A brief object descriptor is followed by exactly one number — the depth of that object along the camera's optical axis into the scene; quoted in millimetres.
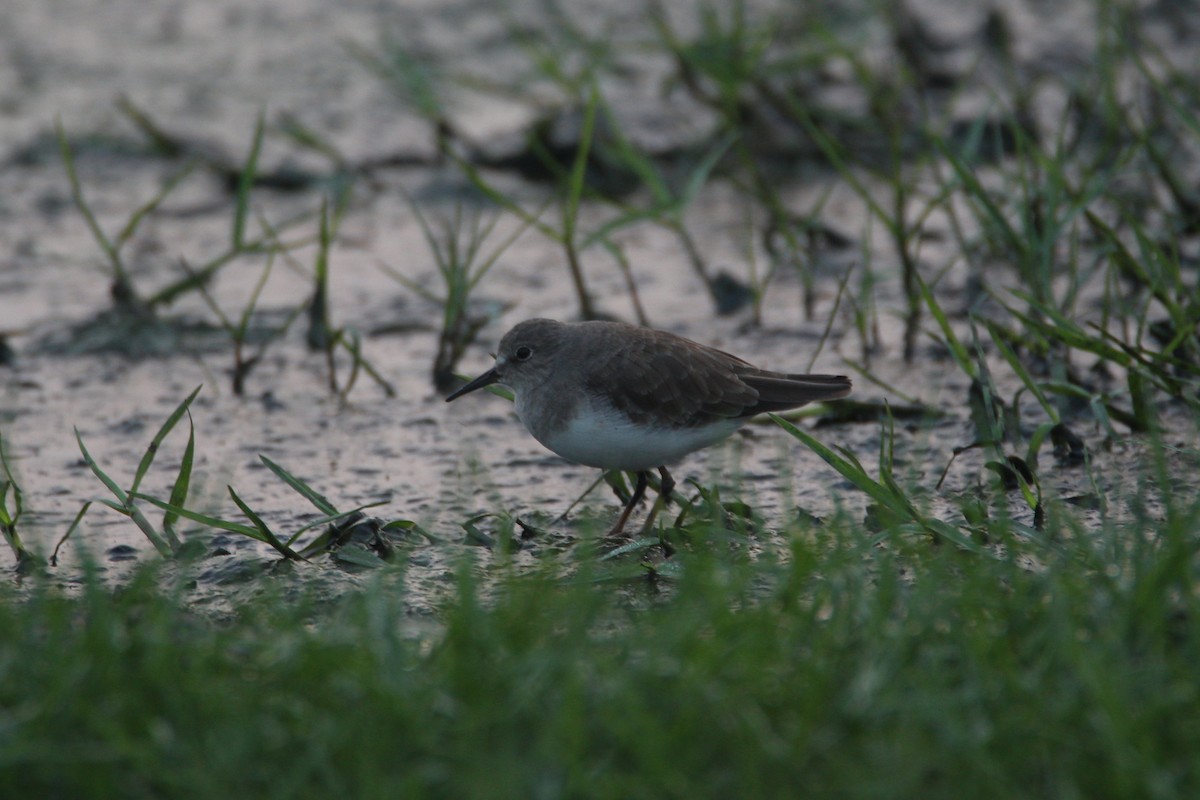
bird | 9875
